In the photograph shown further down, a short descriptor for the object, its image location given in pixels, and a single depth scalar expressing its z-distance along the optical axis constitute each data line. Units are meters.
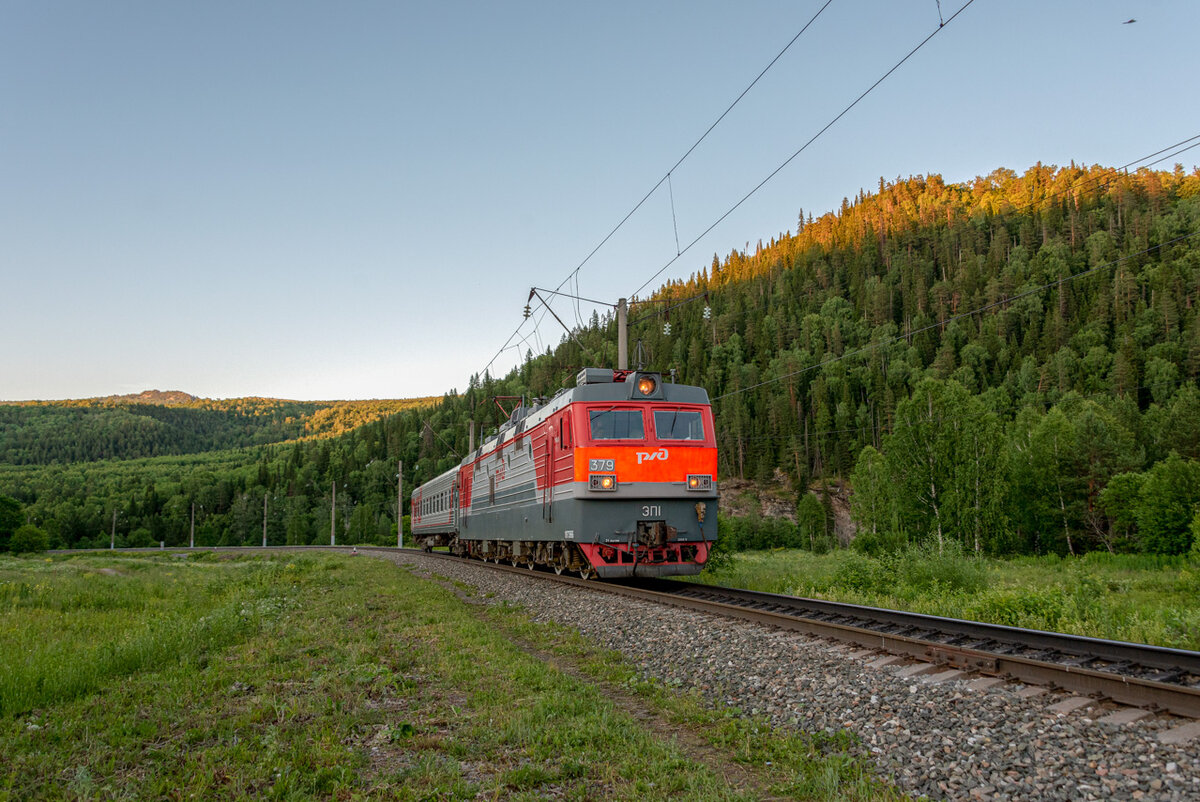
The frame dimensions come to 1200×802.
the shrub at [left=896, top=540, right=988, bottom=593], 14.34
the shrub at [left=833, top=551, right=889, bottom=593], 15.44
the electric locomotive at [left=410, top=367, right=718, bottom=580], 16.06
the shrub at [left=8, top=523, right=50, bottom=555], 73.44
